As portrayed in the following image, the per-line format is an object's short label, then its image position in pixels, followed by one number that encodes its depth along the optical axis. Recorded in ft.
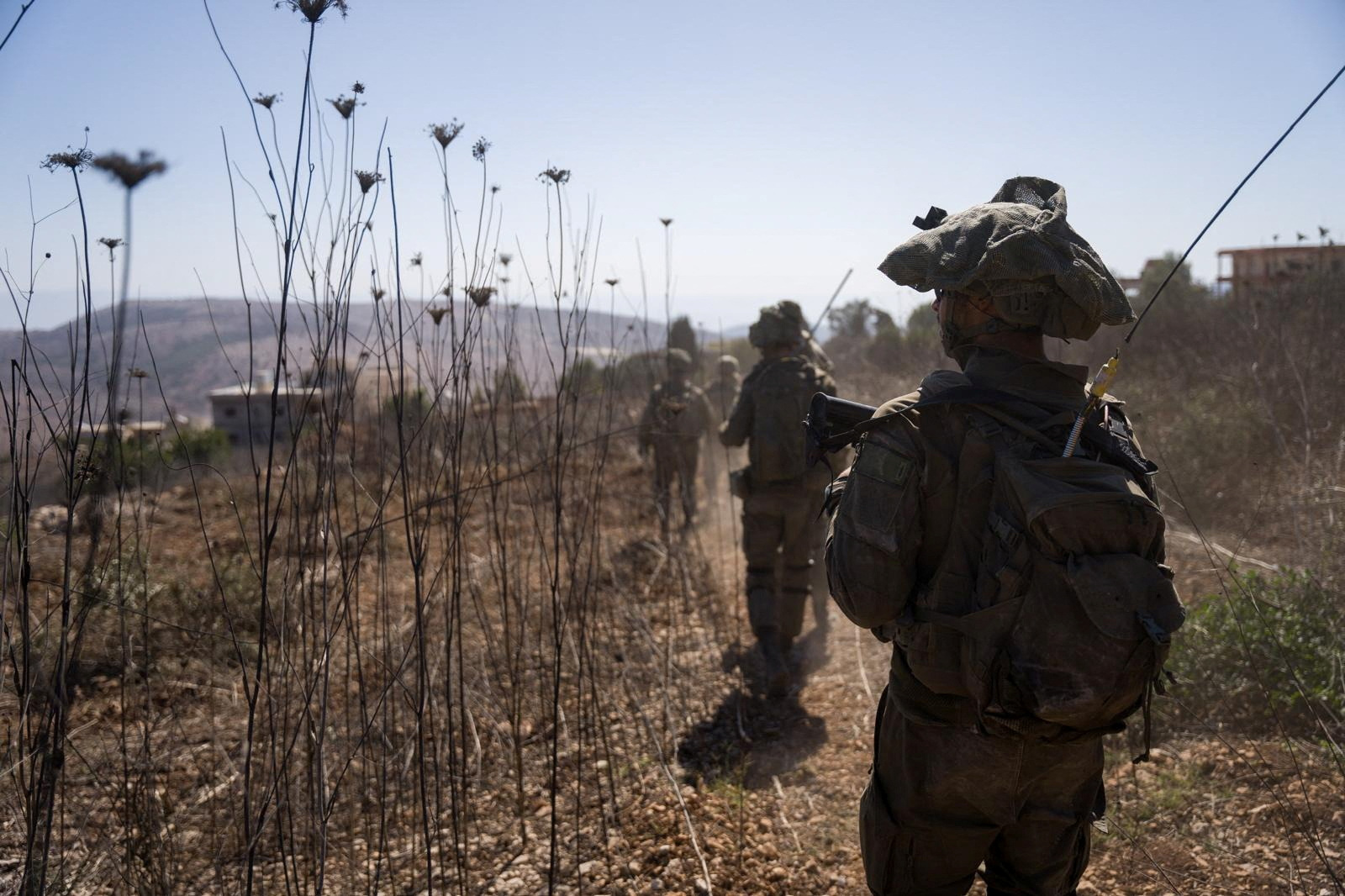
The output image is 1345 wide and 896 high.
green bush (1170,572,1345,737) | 11.17
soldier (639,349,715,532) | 23.29
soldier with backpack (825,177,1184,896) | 5.11
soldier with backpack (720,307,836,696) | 15.31
